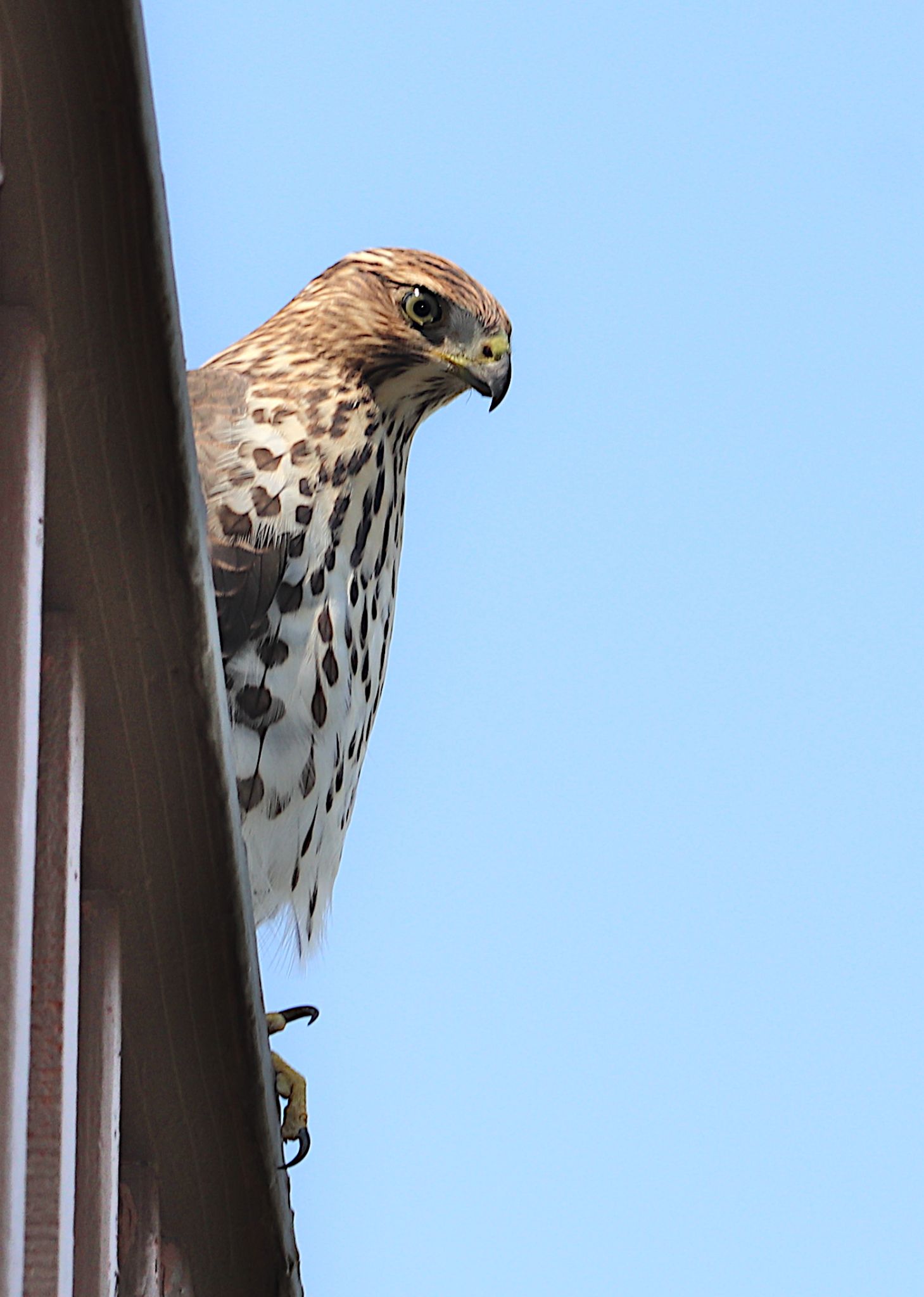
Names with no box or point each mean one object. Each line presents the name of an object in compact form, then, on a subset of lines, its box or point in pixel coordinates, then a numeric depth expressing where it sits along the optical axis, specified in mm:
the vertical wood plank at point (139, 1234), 7278
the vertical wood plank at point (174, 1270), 7654
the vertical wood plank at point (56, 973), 5307
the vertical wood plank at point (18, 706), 4703
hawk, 7838
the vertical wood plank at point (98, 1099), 6119
